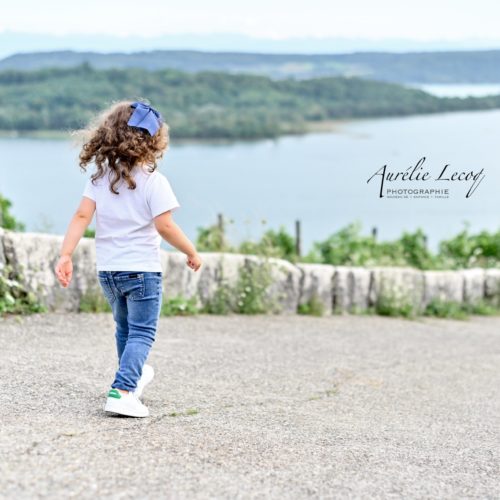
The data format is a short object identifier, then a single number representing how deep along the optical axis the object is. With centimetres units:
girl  851
